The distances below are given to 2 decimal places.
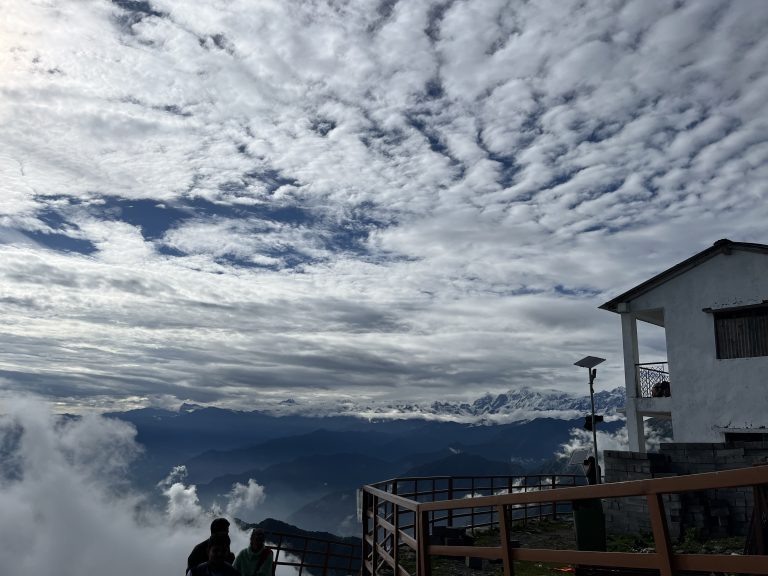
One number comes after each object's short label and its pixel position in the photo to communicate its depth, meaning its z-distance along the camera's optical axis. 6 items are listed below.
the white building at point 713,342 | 19.20
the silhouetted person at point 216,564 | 5.77
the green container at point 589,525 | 9.55
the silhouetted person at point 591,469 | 13.59
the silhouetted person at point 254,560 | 7.79
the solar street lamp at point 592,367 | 17.00
